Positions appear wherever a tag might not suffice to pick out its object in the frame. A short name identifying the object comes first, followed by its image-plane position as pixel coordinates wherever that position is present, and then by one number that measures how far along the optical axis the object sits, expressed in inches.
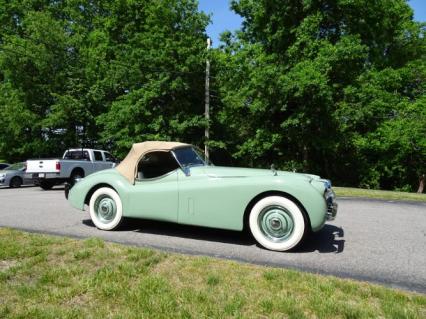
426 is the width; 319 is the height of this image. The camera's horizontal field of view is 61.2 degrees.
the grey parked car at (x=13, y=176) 729.6
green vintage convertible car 193.0
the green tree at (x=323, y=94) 722.2
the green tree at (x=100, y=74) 843.4
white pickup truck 605.6
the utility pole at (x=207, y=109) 796.0
